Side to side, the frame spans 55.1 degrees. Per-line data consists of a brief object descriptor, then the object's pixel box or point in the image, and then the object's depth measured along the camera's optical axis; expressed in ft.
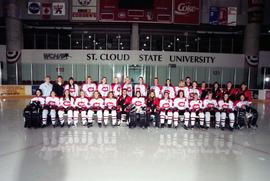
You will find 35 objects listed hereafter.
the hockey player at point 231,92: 27.61
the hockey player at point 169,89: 28.11
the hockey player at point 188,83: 28.25
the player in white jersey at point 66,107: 24.50
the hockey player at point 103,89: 28.63
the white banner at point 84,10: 61.57
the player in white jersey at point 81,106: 24.80
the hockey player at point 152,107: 25.49
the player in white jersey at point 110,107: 25.09
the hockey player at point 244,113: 25.88
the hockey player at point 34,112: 24.06
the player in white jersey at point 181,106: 25.40
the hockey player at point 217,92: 27.55
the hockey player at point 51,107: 24.39
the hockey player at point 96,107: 25.00
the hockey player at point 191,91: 27.32
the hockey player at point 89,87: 28.12
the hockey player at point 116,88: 28.74
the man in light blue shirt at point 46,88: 26.55
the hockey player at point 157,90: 28.42
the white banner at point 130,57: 62.95
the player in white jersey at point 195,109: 25.23
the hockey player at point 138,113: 25.13
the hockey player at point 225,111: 25.22
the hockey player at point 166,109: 25.14
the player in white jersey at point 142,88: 28.76
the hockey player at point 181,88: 27.68
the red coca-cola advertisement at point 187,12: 62.03
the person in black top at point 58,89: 26.81
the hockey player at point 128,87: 28.48
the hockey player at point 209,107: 25.36
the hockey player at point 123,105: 25.49
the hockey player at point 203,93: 27.90
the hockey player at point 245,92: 27.20
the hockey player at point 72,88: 26.94
